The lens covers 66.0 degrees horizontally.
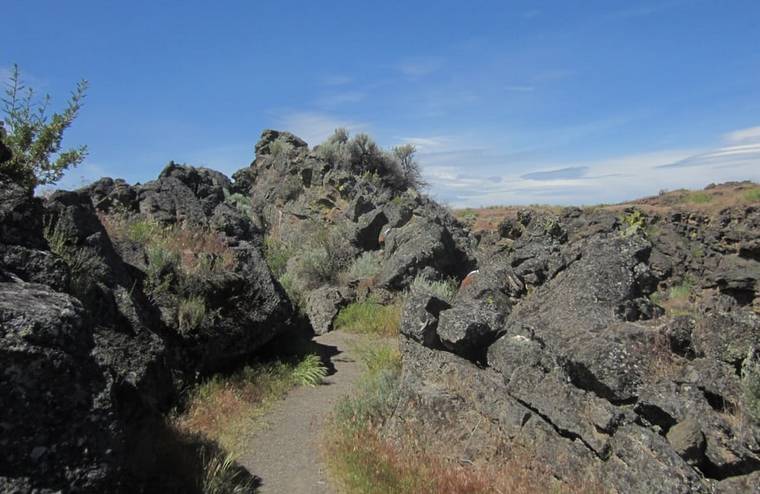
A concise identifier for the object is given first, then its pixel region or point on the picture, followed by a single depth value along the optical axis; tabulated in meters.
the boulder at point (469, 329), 7.22
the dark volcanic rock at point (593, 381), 5.20
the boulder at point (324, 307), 12.98
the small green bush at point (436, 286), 13.50
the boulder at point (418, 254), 14.65
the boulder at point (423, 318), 7.50
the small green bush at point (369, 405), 7.02
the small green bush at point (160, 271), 7.95
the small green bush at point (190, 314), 7.82
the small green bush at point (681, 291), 15.32
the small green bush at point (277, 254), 17.54
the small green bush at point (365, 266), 16.05
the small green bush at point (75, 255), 6.22
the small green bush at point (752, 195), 42.75
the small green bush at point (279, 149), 24.42
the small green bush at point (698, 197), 47.62
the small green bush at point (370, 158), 24.50
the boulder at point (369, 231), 17.92
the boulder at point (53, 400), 3.34
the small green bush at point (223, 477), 5.16
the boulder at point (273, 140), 25.67
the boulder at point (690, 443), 5.15
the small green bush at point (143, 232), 10.17
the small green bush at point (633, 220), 17.44
